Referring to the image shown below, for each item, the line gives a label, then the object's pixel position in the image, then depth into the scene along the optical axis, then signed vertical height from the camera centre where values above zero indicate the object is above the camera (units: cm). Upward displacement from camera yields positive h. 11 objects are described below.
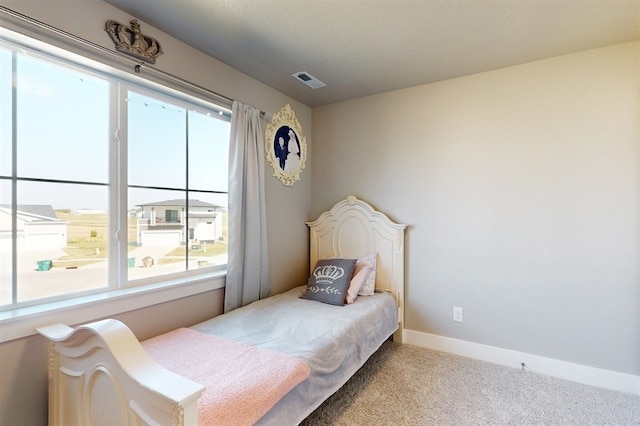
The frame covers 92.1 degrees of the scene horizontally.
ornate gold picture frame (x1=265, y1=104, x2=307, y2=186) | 280 +66
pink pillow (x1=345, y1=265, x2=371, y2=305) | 249 -57
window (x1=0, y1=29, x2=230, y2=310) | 144 +21
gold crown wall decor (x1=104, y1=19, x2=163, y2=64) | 169 +101
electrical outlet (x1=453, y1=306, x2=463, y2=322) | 259 -84
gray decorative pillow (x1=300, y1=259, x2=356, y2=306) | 246 -55
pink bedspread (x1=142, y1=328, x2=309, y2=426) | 114 -68
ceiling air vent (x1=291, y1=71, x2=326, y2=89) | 252 +115
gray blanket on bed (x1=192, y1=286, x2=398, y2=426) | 151 -70
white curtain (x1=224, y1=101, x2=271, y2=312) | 232 +1
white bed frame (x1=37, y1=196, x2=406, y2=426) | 91 -56
